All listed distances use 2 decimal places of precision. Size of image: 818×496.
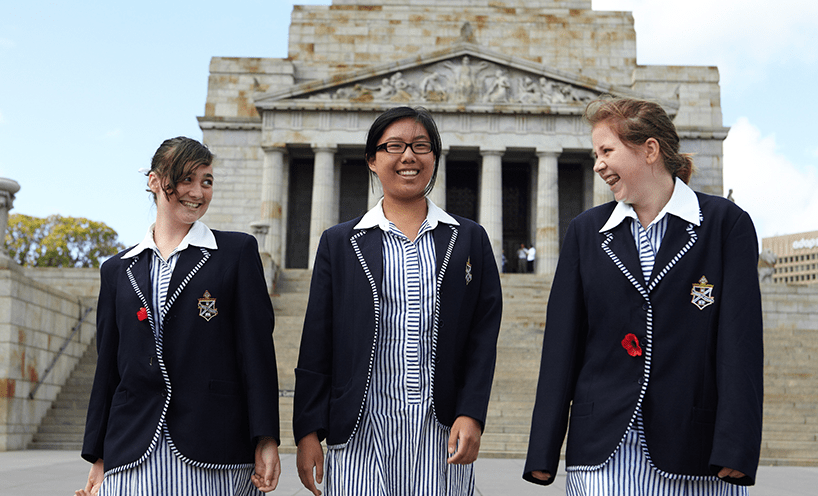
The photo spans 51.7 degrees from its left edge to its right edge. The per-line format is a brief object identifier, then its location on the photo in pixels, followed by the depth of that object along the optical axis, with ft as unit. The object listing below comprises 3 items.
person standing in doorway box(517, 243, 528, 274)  123.65
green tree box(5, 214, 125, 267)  195.93
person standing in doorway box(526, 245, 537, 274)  122.52
